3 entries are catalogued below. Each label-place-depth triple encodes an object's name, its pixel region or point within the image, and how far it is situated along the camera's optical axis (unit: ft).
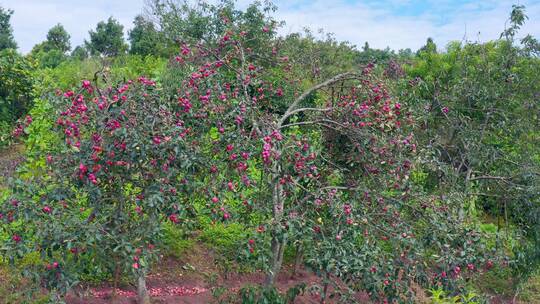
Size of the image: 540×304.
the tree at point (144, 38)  56.59
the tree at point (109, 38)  72.08
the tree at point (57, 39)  84.53
